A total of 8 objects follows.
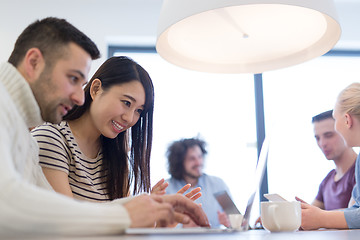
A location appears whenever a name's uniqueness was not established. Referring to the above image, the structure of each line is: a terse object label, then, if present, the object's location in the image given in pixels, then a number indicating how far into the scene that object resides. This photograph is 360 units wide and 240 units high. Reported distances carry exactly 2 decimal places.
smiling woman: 1.32
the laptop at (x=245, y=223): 0.71
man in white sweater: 0.62
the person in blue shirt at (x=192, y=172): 3.10
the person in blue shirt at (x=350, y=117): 1.71
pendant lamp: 1.10
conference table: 0.63
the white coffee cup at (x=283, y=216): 1.06
